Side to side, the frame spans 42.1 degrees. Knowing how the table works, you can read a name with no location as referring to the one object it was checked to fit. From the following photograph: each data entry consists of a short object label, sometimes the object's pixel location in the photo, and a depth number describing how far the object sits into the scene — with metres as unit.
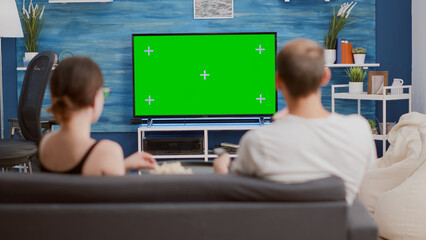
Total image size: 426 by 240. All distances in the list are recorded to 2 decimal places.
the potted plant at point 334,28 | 5.63
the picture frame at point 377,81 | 5.30
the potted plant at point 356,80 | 5.49
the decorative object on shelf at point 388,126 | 5.33
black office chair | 3.75
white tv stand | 5.54
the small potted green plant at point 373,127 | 5.41
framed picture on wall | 5.79
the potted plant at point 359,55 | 5.60
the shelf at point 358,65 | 5.56
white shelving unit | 5.15
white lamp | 5.31
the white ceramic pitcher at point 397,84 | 5.39
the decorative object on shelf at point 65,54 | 5.76
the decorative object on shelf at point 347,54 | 5.66
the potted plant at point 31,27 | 5.64
